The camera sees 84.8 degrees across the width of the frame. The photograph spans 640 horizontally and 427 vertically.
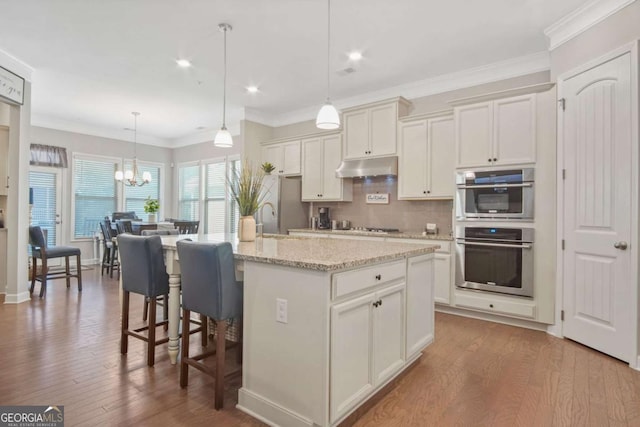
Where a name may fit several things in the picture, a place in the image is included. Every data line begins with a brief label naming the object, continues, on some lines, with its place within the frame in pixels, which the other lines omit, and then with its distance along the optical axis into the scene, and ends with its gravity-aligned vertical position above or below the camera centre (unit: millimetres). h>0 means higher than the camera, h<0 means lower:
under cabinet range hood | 4605 +680
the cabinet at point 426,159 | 4203 +729
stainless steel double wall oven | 3518 -131
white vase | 2916 -115
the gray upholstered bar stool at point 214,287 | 2059 -444
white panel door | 2736 +103
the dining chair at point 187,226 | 5926 -202
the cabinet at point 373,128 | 4617 +1219
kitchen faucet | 5464 +23
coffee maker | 5621 -62
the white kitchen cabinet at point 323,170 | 5289 +714
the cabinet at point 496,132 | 3502 +911
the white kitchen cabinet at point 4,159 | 4669 +707
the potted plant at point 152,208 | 6539 +111
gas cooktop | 4852 -181
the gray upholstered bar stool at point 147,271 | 2588 -433
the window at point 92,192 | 7199 +449
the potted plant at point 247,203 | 2922 +104
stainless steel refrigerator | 5484 +151
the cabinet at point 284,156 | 5750 +1006
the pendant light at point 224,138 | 3468 +781
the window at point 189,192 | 8172 +535
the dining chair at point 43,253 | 4742 -569
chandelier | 6742 +744
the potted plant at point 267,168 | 5281 +721
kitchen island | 1738 -619
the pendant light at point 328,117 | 2848 +806
